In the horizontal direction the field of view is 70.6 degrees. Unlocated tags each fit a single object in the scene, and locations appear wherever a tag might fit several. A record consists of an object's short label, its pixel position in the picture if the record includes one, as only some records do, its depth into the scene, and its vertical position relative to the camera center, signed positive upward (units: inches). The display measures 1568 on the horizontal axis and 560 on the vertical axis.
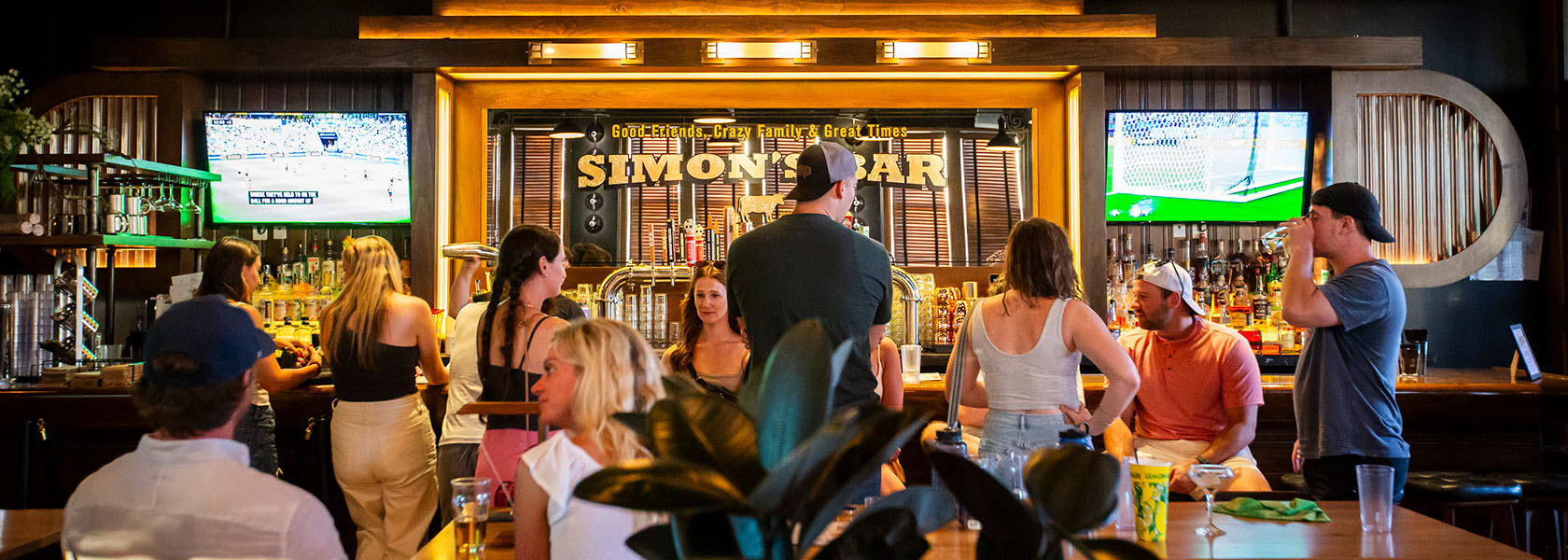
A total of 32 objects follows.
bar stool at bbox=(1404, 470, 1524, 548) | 145.3 -27.7
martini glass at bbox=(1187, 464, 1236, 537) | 89.7 -15.1
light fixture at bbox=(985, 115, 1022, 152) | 230.4 +31.4
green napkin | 95.7 -19.2
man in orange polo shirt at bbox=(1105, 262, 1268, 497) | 139.8 -12.3
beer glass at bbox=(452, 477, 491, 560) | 82.8 -16.5
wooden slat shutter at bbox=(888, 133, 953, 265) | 236.8 +15.5
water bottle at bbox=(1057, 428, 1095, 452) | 86.1 -11.3
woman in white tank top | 119.8 -6.2
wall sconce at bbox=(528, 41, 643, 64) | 212.2 +46.6
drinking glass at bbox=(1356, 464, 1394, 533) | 89.4 -16.9
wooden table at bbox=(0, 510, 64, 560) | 96.3 -21.5
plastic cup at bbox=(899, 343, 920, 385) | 188.2 -11.7
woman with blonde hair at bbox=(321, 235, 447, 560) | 148.4 -14.3
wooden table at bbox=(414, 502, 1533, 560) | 83.8 -19.9
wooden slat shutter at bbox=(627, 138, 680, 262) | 235.1 +19.3
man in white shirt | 64.6 -11.1
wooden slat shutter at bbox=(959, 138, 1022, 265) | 236.8 +20.4
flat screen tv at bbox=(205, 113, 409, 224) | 223.6 +25.6
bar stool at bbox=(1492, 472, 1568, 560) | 153.3 -29.0
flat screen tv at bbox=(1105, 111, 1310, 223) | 227.0 +26.0
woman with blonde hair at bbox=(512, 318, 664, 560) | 73.9 -10.3
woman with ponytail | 126.0 -4.4
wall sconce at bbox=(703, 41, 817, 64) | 212.2 +46.6
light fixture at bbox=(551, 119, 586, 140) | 226.1 +33.5
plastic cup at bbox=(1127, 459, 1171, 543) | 85.9 -16.1
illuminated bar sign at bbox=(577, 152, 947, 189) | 235.3 +26.8
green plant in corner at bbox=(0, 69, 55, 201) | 201.0 +30.4
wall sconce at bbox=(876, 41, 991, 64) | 211.3 +46.3
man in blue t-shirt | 121.6 -7.2
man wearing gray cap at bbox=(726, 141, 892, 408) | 109.0 +2.0
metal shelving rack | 191.9 +11.9
